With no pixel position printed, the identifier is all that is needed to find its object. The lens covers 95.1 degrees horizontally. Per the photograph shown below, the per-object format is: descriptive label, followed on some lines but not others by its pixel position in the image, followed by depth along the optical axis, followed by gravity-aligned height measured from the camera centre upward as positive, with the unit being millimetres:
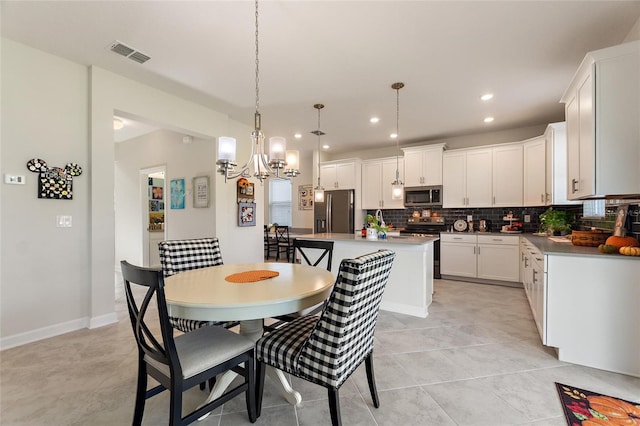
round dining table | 1395 -433
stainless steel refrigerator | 6113 +0
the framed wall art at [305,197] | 7264 +376
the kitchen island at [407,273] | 3305 -706
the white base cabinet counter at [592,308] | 2072 -717
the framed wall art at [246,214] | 4666 -32
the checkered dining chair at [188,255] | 2342 -365
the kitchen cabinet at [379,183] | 5910 +612
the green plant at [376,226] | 3732 -182
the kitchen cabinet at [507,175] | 4707 +608
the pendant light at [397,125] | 3367 +1421
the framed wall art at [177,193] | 4840 +321
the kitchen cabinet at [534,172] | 4395 +616
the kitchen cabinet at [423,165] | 5375 +891
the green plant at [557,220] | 3896 -113
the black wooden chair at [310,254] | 2189 -574
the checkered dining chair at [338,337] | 1303 -624
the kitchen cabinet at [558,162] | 3880 +671
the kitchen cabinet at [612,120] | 2004 +650
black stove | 5227 -303
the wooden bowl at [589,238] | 2617 -239
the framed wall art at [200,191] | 4465 +321
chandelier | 2051 +416
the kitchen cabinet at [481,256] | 4535 -723
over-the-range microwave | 5410 +307
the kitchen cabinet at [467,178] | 4977 +601
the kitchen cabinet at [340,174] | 6191 +826
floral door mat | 1626 -1162
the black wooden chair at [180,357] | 1268 -700
